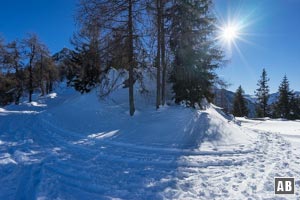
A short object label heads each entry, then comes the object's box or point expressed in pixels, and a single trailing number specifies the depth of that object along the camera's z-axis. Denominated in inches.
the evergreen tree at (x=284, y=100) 1551.4
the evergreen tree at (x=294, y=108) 1569.9
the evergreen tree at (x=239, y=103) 1635.1
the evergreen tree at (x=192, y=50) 517.0
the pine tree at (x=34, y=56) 1105.4
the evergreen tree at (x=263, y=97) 1648.6
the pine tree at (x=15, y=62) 1077.1
